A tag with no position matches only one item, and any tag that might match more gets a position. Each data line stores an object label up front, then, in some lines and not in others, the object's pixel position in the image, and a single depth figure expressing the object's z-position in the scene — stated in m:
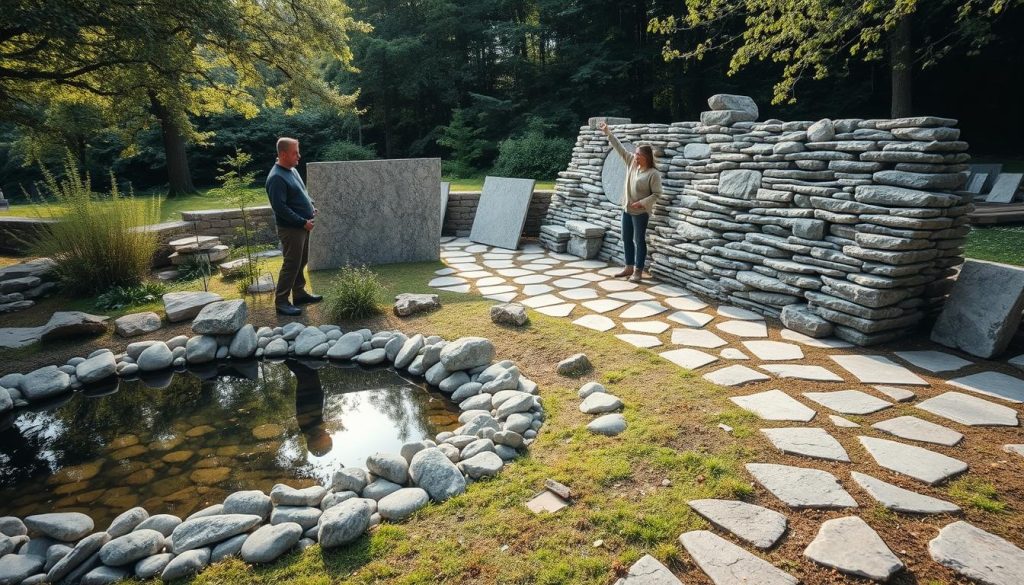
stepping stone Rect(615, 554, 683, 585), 2.02
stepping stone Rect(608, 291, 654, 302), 5.64
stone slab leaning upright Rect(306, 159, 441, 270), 6.96
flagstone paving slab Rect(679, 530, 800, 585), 2.00
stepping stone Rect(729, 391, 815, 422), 3.13
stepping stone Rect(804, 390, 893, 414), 3.21
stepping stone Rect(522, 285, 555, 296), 5.95
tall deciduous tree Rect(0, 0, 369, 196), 5.29
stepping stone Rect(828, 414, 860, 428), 3.02
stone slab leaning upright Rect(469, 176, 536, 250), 8.45
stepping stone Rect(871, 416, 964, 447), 2.86
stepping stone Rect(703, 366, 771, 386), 3.60
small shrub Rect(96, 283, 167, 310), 5.75
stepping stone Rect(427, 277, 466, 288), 6.41
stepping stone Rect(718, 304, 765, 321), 4.95
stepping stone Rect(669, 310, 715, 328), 4.85
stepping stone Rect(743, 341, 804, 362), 4.03
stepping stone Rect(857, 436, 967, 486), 2.55
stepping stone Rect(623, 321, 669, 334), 4.70
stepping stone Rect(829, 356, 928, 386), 3.57
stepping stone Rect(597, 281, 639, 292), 6.07
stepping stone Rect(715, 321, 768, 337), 4.53
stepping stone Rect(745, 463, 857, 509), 2.38
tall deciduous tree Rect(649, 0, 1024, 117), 5.24
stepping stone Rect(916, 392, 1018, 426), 3.03
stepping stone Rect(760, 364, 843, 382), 3.65
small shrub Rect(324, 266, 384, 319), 5.38
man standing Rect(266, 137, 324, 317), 5.29
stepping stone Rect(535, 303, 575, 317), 5.22
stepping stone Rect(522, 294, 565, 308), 5.52
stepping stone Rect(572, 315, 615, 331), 4.80
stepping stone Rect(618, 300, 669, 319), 5.11
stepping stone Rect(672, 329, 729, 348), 4.34
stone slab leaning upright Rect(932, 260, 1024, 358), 3.85
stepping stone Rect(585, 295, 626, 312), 5.31
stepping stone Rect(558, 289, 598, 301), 5.73
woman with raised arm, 6.01
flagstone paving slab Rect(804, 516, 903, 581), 2.01
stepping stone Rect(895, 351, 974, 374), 3.76
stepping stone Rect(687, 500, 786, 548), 2.20
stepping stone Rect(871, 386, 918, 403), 3.33
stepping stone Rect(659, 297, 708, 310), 5.31
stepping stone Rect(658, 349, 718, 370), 3.93
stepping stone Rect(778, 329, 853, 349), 4.20
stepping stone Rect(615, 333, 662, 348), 4.35
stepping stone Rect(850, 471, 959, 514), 2.30
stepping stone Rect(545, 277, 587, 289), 6.19
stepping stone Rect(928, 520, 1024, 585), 1.96
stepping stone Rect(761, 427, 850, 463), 2.74
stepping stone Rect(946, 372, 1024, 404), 3.32
